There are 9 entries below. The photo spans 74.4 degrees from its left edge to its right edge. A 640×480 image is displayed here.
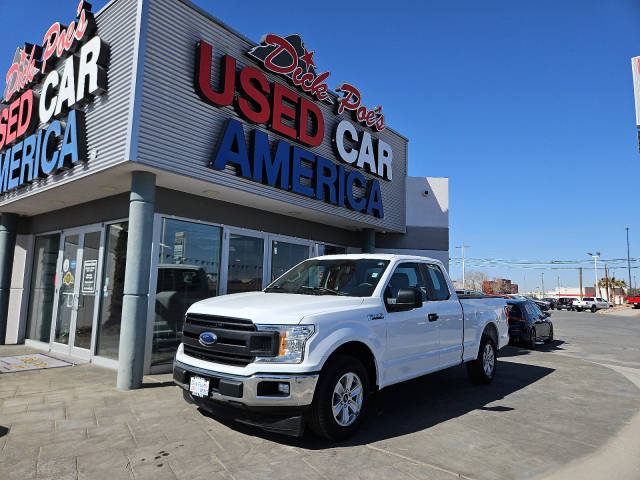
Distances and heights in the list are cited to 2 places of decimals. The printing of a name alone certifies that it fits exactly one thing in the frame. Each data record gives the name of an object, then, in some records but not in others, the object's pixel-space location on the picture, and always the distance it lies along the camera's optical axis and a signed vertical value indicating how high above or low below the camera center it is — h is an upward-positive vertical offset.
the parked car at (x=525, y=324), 12.54 -1.00
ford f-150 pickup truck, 3.90 -0.62
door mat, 7.74 -1.72
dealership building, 6.82 +2.06
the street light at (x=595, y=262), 71.31 +5.36
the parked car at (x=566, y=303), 49.22 -1.28
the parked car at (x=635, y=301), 55.28 -0.89
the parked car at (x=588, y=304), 47.44 -1.26
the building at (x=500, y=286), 93.39 +0.95
